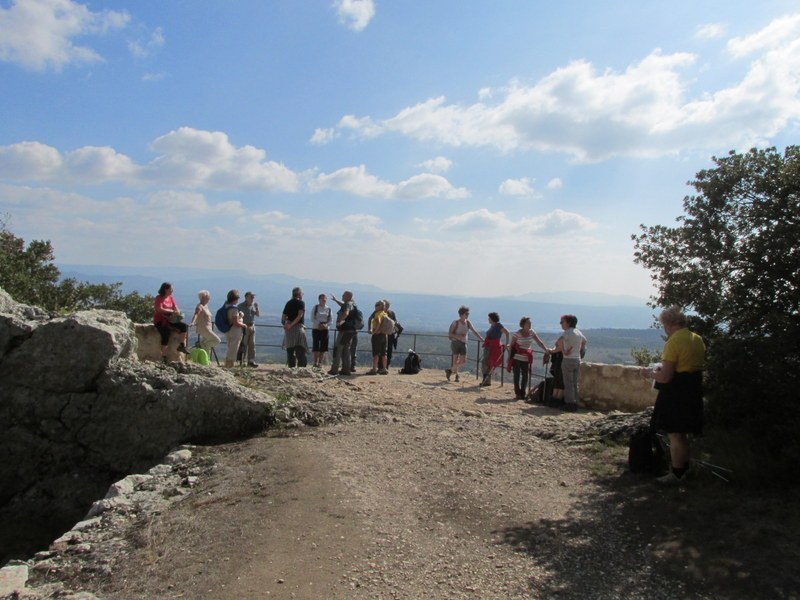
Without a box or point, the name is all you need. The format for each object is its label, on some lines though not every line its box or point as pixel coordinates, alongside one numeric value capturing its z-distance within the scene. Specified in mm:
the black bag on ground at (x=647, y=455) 6762
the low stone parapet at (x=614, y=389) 11602
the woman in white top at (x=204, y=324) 12367
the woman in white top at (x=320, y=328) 14172
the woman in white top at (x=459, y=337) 14180
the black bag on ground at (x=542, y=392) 11922
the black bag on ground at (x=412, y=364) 15383
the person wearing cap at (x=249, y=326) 14039
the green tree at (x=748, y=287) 6117
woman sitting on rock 11289
